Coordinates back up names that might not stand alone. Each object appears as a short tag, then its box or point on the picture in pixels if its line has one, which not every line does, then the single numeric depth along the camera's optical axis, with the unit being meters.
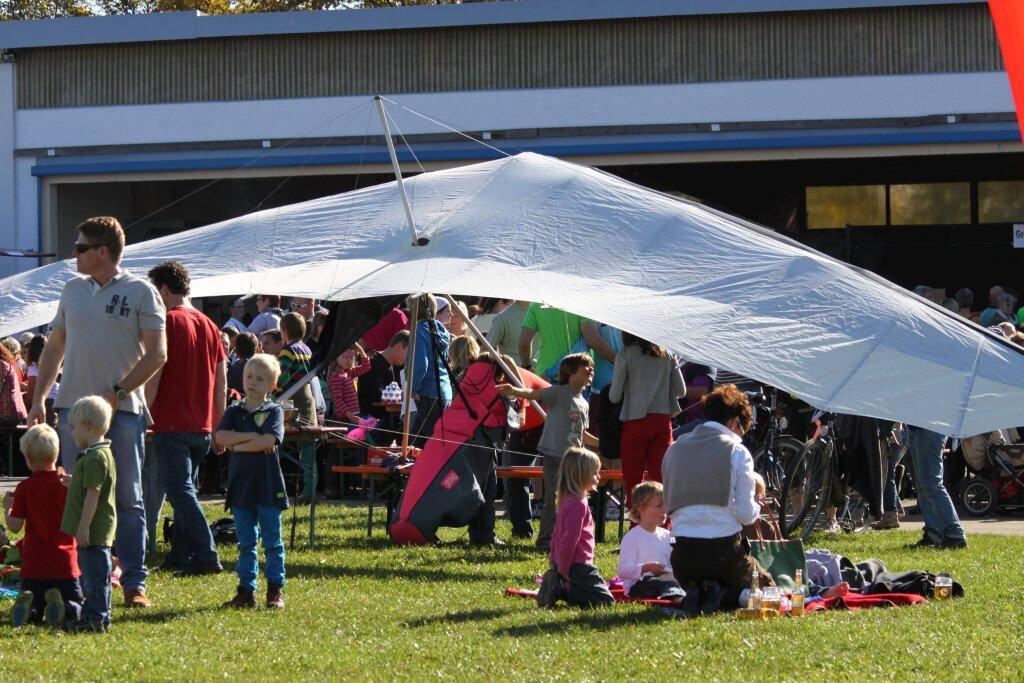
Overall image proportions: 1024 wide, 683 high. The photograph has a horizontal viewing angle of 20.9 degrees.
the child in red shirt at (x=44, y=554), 14.01
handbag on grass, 15.51
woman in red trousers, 19.46
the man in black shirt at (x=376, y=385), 27.36
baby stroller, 24.54
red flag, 6.95
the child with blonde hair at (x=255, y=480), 15.00
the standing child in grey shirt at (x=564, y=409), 18.99
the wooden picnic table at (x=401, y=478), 20.08
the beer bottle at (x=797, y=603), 14.97
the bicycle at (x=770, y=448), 21.66
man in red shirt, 16.51
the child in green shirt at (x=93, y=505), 13.49
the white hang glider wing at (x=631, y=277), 14.43
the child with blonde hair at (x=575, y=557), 15.31
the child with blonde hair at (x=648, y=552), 15.79
